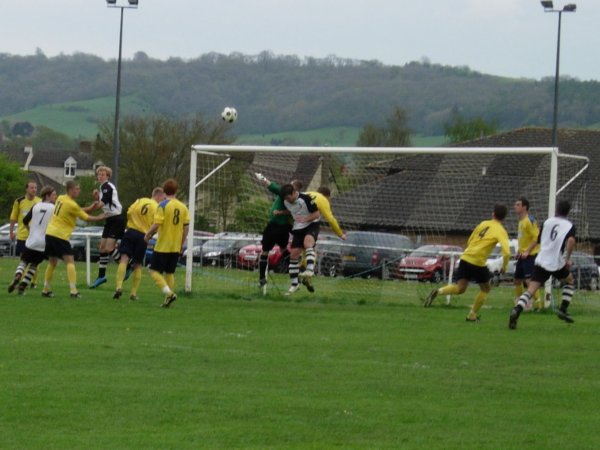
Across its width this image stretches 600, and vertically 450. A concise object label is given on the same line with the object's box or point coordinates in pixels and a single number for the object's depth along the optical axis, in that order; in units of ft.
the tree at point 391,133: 399.44
